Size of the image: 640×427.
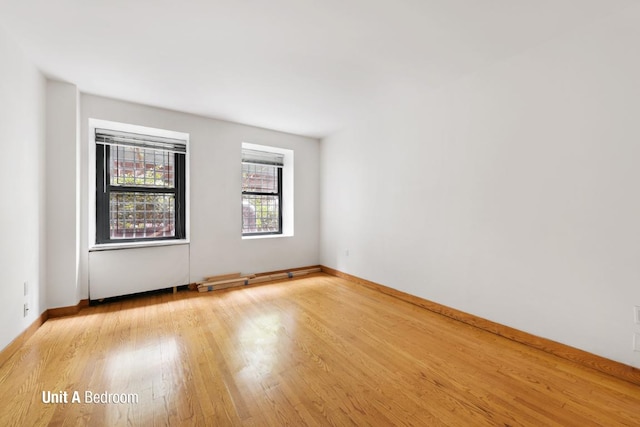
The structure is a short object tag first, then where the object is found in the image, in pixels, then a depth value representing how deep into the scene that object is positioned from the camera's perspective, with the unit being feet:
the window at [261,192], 14.57
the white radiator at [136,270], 10.21
